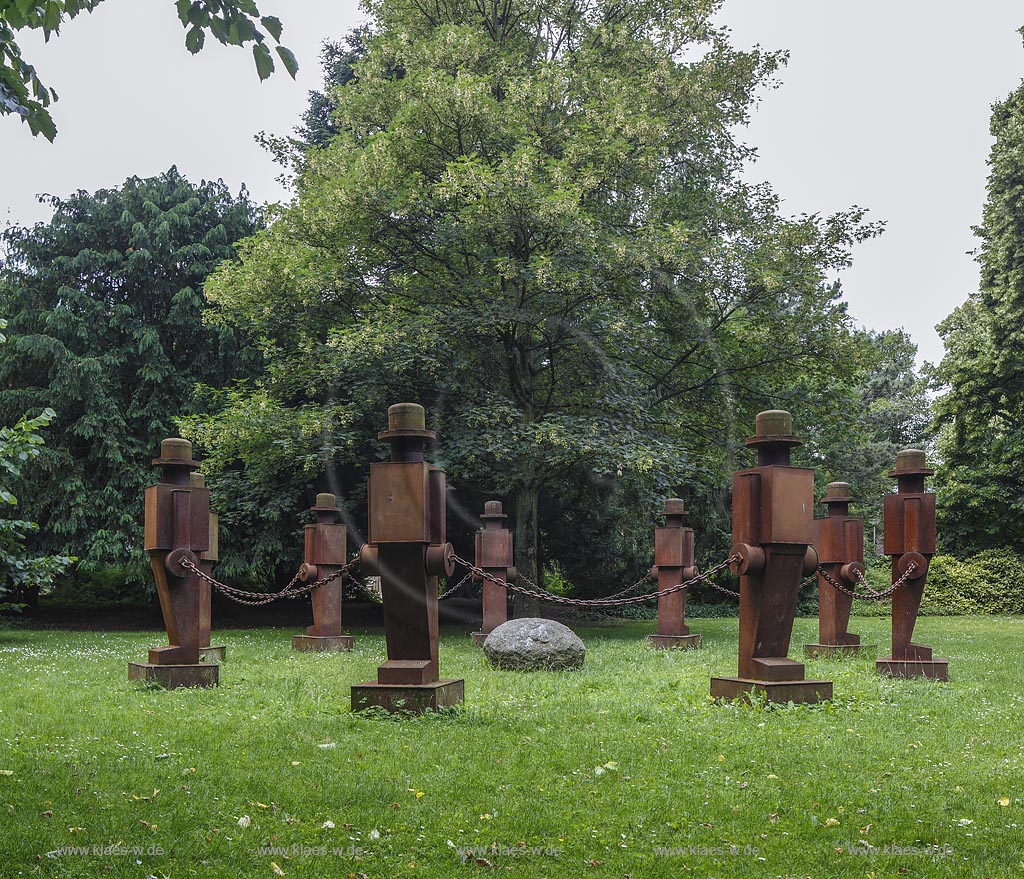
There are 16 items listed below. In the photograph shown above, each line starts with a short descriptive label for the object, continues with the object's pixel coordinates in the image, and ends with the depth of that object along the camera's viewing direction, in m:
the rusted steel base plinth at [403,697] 8.09
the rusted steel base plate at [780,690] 8.79
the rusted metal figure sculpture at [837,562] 13.47
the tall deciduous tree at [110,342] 23.75
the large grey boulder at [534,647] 11.80
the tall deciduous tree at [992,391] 27.36
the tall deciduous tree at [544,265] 18.42
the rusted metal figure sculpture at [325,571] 14.97
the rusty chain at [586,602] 9.14
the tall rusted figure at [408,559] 8.25
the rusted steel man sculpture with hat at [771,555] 9.00
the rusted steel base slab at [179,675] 10.20
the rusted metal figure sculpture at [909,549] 11.30
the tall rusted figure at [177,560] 10.30
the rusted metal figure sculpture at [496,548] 15.79
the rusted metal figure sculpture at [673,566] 15.18
